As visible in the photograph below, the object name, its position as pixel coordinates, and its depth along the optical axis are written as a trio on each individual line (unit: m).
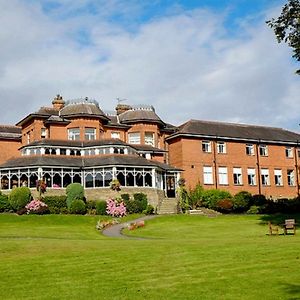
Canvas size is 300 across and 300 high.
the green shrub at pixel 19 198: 44.66
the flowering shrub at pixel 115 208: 43.81
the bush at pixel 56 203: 44.66
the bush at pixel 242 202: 50.81
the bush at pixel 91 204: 45.74
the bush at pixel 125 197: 46.84
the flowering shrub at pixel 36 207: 43.26
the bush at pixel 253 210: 48.93
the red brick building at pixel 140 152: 49.41
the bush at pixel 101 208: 44.44
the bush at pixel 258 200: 51.81
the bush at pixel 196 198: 52.22
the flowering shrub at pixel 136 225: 35.19
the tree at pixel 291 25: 28.06
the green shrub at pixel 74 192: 46.00
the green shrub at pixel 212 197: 51.94
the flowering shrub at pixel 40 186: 46.56
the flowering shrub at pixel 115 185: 47.50
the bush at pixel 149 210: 45.59
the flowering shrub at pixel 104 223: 36.39
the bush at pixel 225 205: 50.35
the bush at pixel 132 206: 45.50
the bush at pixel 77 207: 44.22
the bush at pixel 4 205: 44.97
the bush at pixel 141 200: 46.20
